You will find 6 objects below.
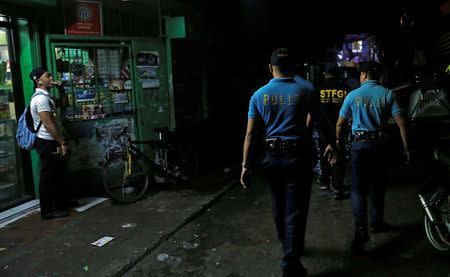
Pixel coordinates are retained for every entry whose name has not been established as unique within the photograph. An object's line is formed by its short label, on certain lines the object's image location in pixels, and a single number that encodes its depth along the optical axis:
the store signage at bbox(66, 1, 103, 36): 6.54
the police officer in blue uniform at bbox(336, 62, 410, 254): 4.43
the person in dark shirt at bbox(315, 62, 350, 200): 6.45
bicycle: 6.50
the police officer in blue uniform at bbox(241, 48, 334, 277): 3.60
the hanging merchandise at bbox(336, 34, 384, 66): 12.11
